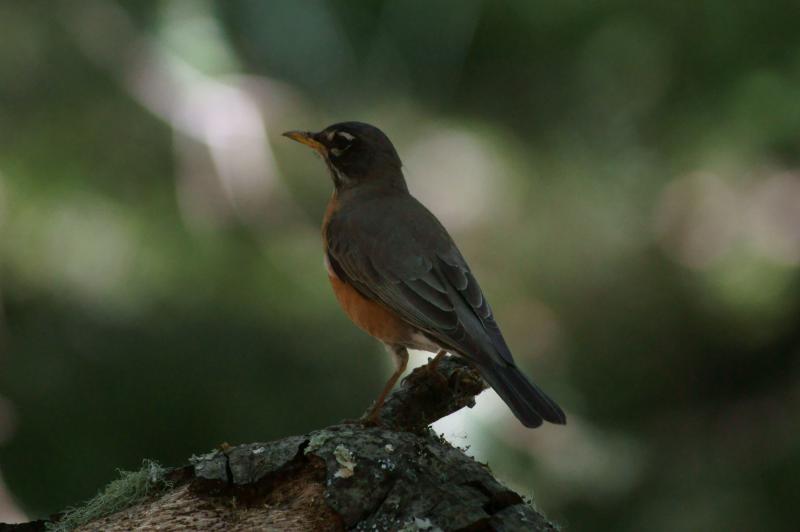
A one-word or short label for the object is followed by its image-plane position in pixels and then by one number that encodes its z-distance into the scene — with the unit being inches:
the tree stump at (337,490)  198.5
